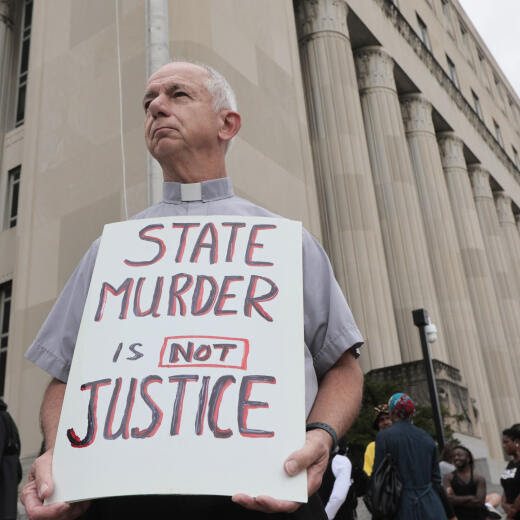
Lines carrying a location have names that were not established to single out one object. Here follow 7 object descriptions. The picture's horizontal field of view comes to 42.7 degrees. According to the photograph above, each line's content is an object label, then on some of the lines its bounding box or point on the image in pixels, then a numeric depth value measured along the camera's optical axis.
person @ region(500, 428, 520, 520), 6.83
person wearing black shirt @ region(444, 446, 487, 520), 7.69
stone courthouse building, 13.37
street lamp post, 12.31
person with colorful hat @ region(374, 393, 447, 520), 6.19
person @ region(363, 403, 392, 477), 8.39
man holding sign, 1.80
